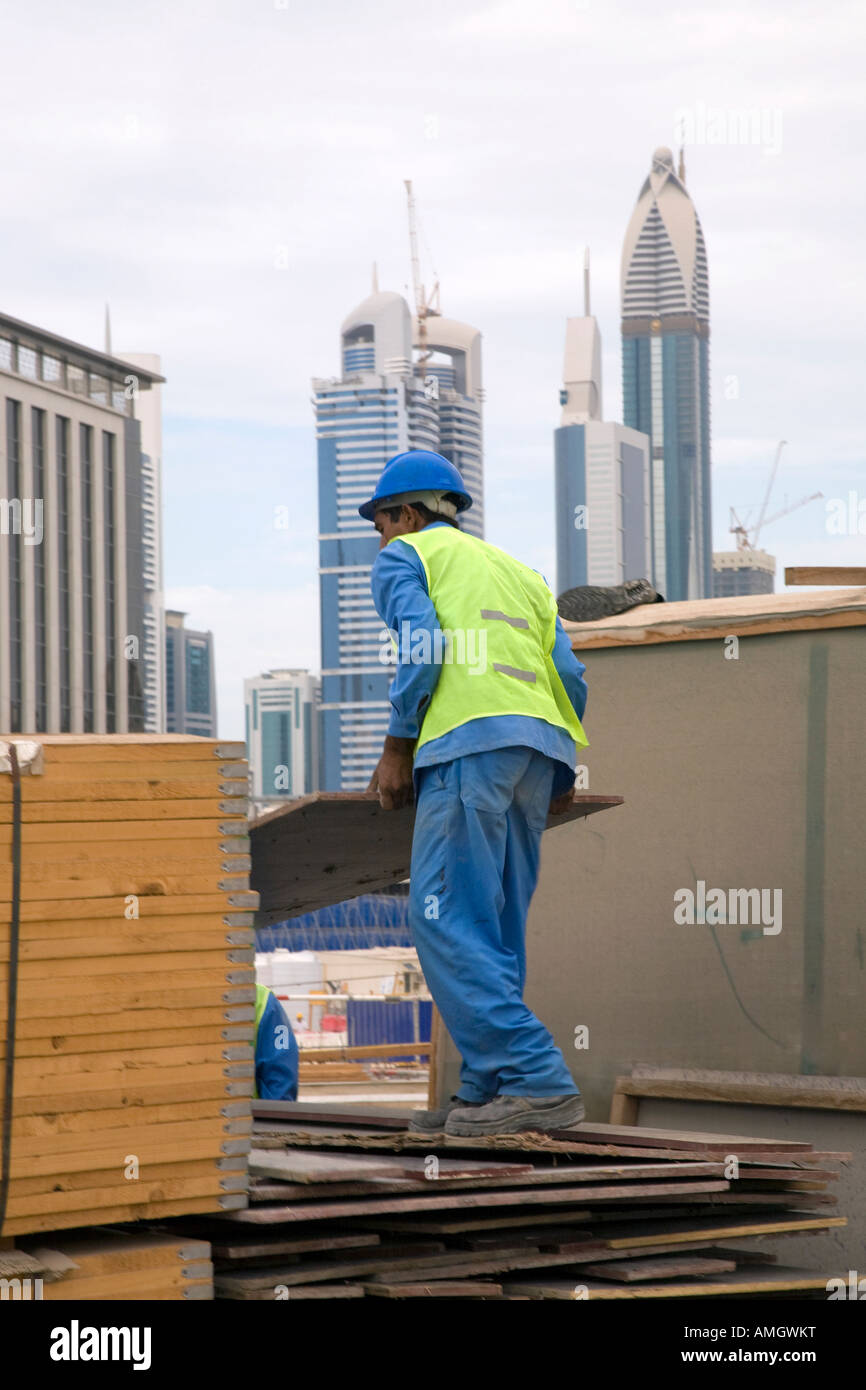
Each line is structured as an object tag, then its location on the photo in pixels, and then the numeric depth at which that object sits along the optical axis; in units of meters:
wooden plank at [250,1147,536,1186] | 8.24
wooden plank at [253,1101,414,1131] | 10.86
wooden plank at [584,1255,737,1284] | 8.53
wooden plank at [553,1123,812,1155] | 9.53
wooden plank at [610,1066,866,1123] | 11.91
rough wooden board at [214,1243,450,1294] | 8.00
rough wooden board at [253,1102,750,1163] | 9.23
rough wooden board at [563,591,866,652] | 12.75
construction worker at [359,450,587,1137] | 9.81
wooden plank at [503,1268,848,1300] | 8.32
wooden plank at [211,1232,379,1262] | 8.15
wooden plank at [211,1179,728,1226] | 8.09
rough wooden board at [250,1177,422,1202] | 8.25
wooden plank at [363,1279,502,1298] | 8.04
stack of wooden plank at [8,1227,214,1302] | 7.61
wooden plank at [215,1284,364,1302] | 7.92
